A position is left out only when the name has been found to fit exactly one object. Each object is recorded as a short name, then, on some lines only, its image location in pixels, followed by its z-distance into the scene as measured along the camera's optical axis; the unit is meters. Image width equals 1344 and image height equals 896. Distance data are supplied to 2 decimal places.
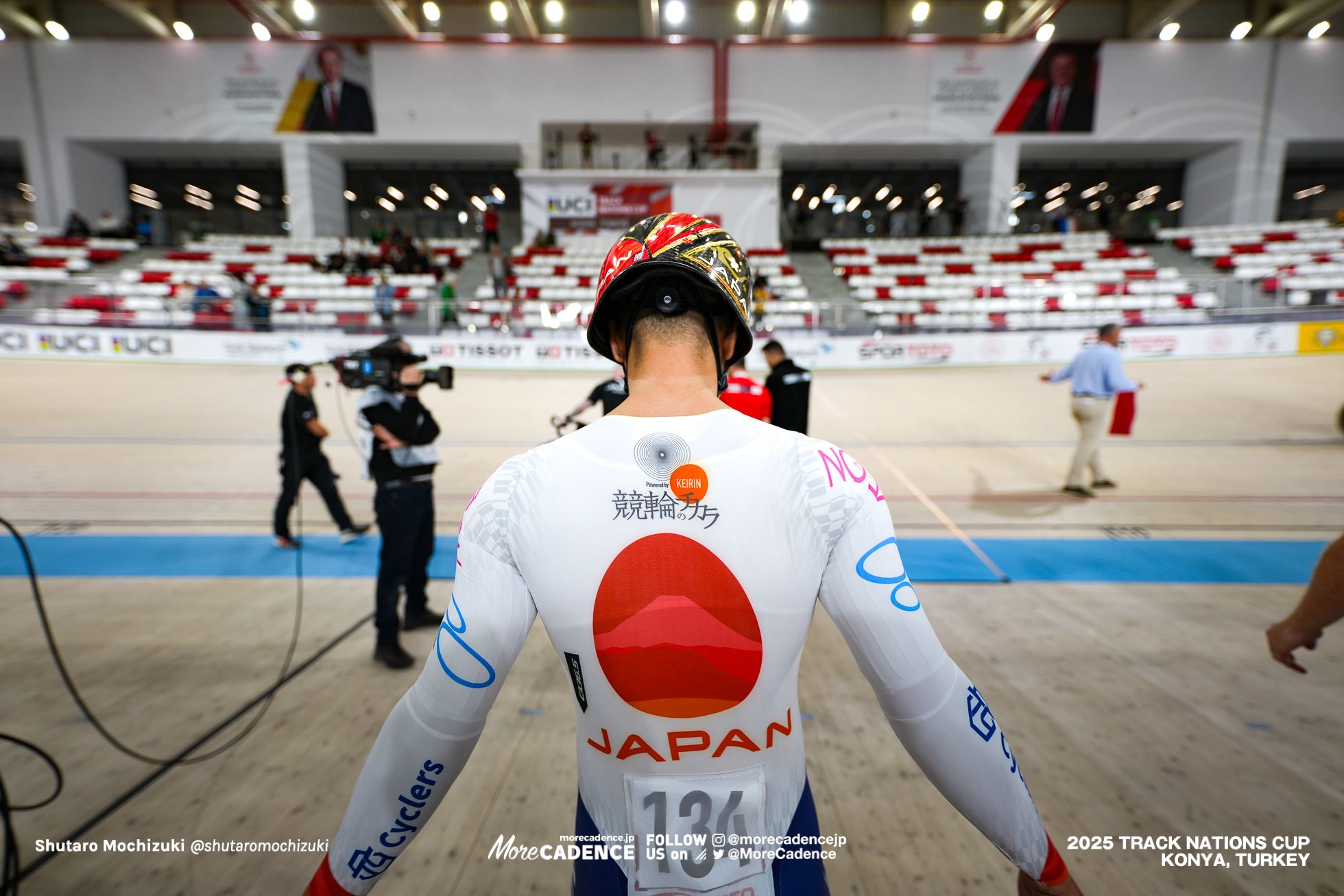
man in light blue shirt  5.72
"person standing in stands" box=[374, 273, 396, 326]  14.19
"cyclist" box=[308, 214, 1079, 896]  0.82
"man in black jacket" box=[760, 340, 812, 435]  4.57
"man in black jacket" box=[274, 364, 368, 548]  4.40
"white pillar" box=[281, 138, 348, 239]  21.89
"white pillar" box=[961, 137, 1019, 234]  21.77
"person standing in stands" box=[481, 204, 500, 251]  22.11
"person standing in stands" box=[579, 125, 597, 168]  21.12
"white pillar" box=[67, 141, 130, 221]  22.11
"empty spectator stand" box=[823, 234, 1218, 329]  14.65
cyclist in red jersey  3.56
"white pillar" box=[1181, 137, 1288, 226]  21.64
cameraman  3.11
